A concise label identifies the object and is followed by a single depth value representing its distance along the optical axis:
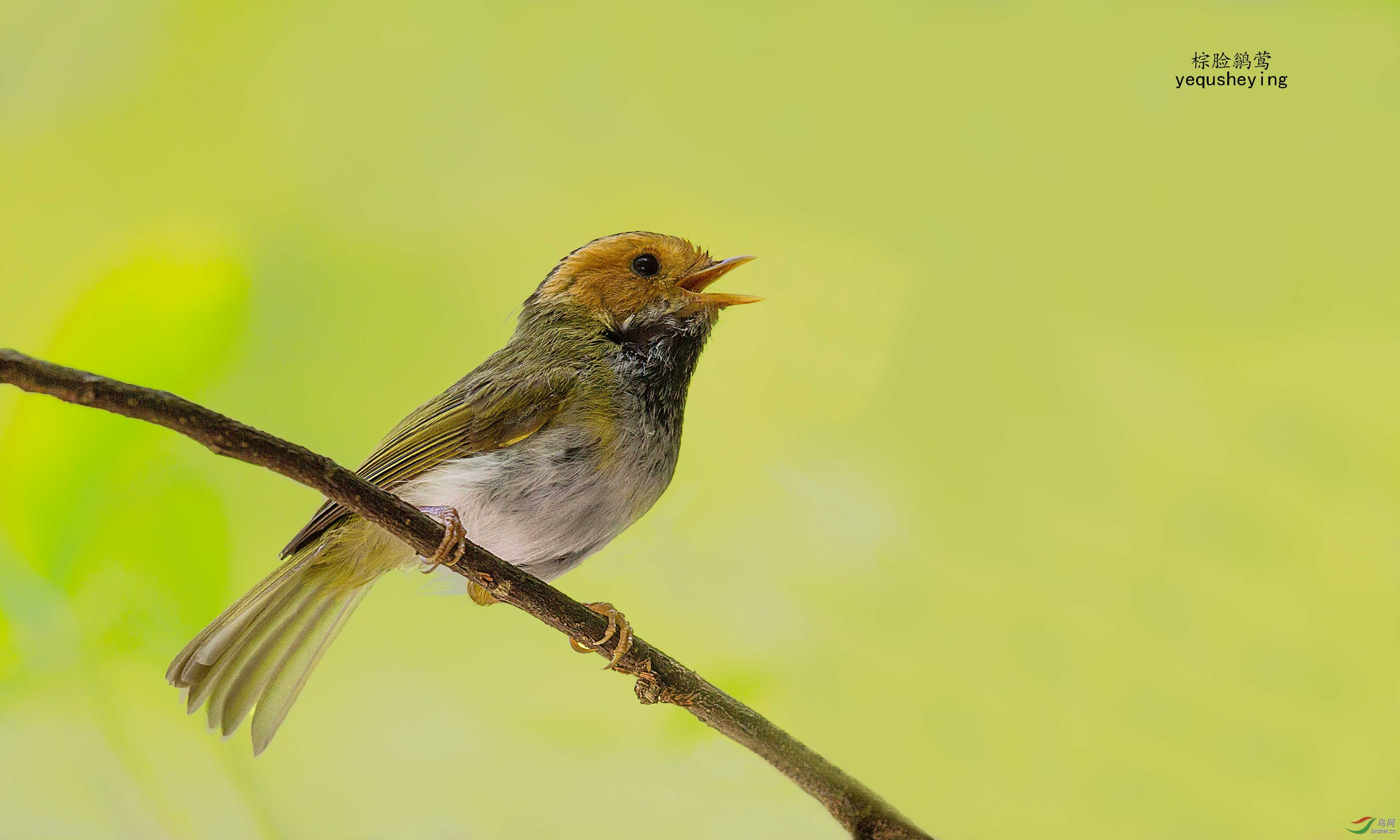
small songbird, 1.98
